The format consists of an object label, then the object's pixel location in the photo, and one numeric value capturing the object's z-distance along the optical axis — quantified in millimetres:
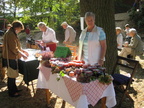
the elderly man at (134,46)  5088
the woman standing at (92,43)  2531
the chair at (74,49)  4522
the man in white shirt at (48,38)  4316
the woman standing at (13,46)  3154
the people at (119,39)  5727
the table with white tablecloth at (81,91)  1929
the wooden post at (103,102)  2300
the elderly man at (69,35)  7107
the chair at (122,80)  3073
